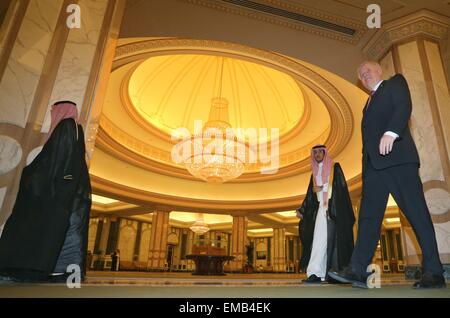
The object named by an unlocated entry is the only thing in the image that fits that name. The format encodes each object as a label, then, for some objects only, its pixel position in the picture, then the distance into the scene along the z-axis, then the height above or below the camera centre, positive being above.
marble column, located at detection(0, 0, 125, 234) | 2.90 +1.88
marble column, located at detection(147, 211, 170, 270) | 12.22 +0.98
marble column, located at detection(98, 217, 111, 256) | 15.32 +1.33
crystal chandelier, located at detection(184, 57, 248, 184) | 8.73 +3.16
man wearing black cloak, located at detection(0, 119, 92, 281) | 2.03 +0.31
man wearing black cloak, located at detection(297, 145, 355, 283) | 3.35 +0.55
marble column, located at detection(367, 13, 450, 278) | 3.76 +2.30
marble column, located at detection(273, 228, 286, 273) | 17.06 +1.18
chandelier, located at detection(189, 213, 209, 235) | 13.62 +1.72
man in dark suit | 2.03 +0.64
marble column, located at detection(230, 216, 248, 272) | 13.74 +1.34
